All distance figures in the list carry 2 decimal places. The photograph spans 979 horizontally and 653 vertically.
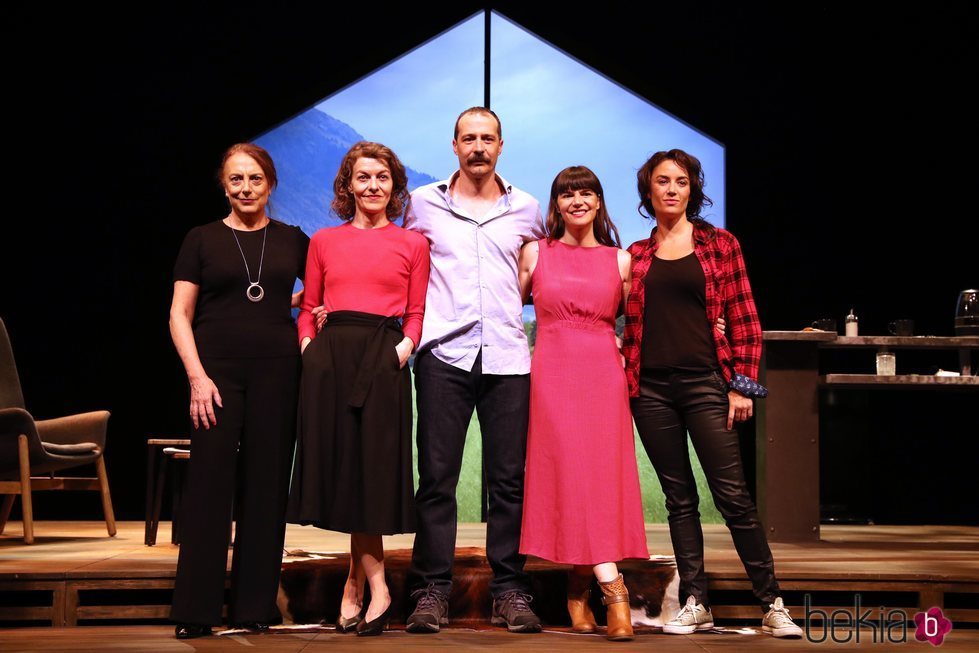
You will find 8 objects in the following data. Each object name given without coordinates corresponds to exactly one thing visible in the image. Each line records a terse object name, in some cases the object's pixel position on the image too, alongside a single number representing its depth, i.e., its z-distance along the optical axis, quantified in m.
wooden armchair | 4.64
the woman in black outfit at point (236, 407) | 2.97
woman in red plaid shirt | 3.09
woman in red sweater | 2.95
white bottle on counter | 5.23
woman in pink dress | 2.99
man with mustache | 3.06
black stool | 4.42
